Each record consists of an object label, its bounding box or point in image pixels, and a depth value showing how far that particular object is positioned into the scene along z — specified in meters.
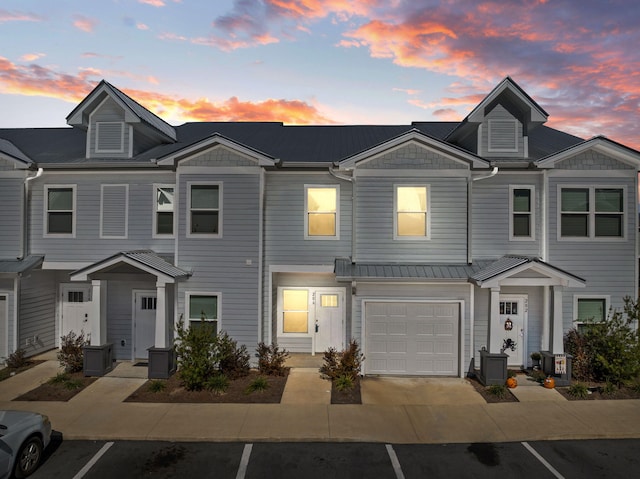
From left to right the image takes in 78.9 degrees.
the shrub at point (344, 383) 11.18
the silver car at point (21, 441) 6.78
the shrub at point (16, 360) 13.09
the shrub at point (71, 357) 12.66
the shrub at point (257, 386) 11.01
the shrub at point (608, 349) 11.27
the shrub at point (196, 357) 10.98
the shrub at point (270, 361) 12.35
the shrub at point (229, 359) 11.92
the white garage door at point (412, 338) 12.49
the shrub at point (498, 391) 10.83
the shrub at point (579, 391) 10.79
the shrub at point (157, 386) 11.07
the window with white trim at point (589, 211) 13.09
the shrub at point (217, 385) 11.01
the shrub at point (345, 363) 11.79
